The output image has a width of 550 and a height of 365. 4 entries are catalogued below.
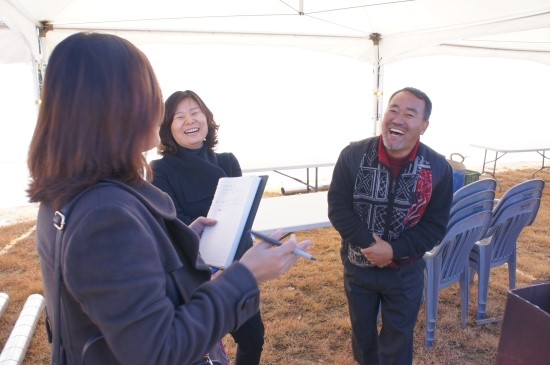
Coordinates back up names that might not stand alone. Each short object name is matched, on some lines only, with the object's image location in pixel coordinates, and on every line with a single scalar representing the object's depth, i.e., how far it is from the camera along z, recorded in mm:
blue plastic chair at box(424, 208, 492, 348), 2590
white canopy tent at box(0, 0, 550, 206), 4102
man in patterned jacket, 1986
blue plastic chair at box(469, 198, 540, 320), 2895
